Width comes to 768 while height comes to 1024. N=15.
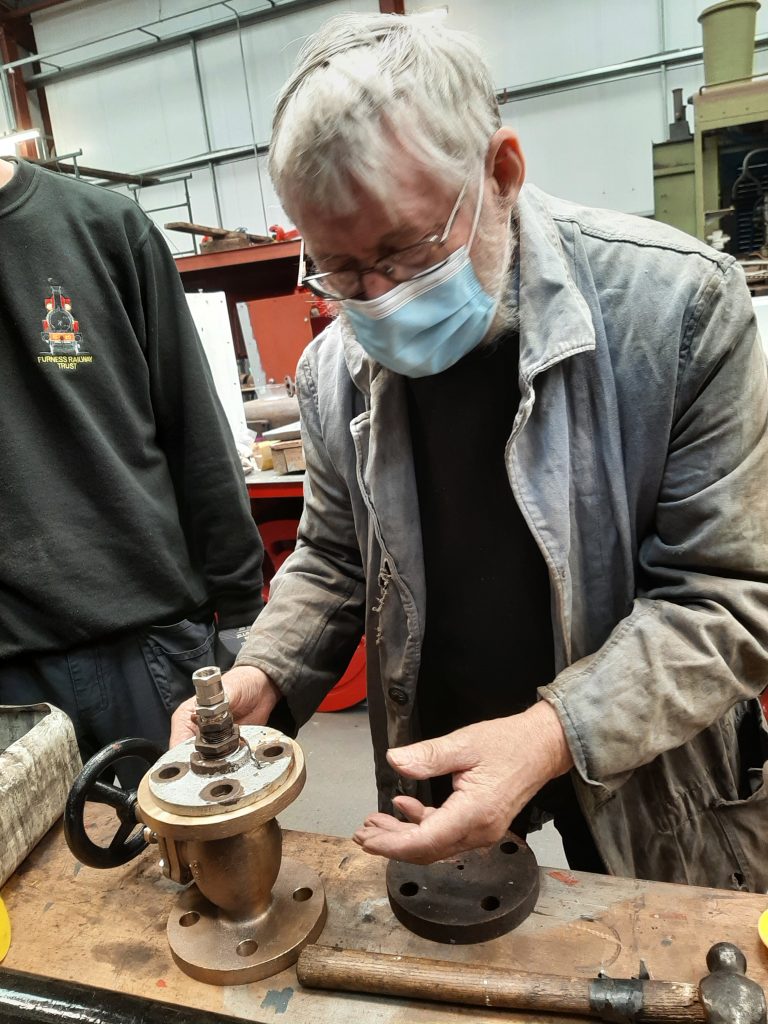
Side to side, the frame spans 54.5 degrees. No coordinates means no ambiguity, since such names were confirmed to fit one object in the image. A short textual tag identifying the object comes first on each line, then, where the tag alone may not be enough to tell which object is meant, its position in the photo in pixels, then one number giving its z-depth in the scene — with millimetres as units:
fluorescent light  4027
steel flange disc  760
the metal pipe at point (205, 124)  7320
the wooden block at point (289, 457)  2672
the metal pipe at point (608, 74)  5621
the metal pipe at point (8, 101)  7852
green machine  3793
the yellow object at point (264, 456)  2830
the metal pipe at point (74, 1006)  642
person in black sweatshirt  1299
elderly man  764
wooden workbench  709
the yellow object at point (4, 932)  806
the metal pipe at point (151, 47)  6848
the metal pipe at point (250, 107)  6984
